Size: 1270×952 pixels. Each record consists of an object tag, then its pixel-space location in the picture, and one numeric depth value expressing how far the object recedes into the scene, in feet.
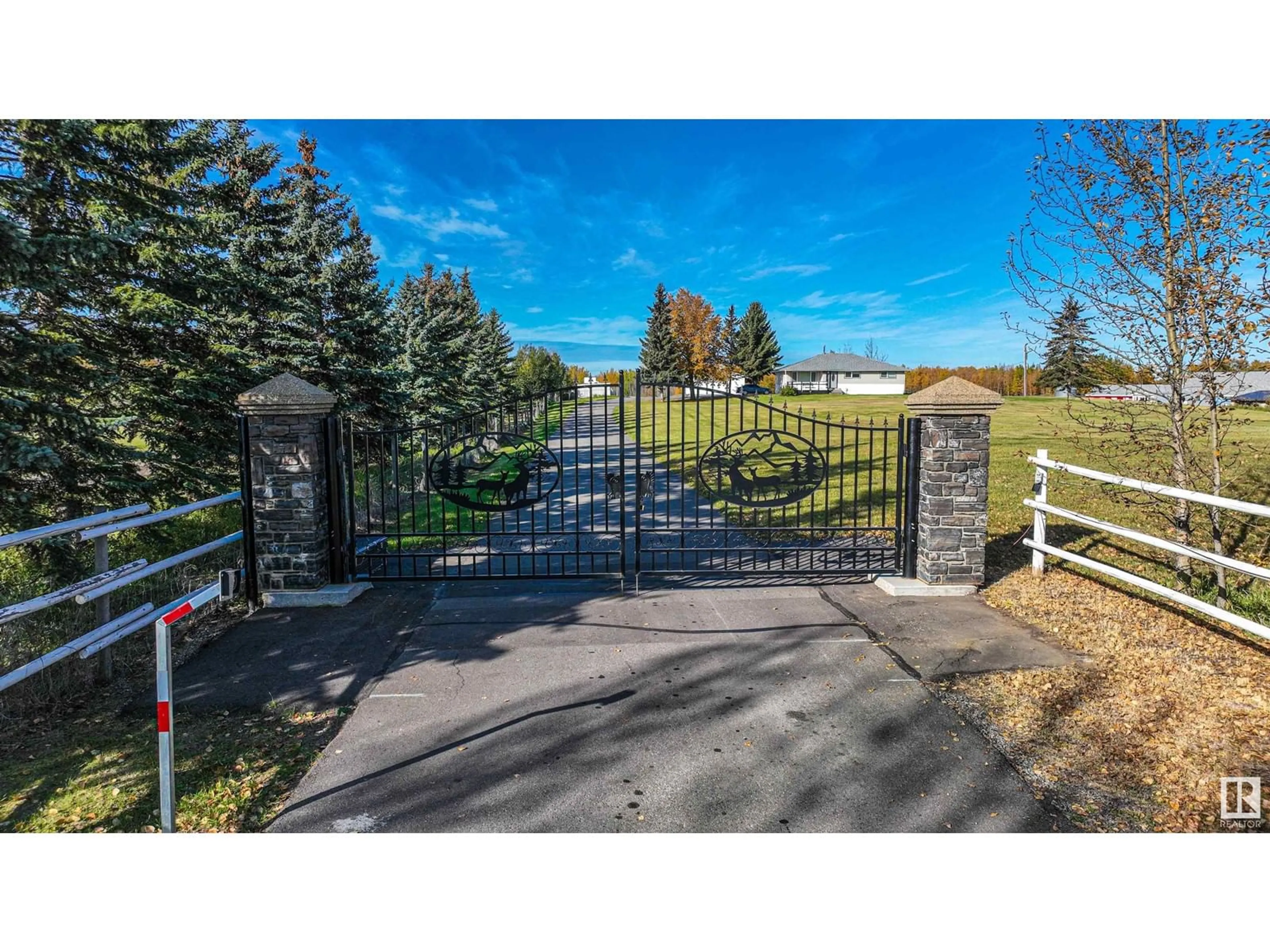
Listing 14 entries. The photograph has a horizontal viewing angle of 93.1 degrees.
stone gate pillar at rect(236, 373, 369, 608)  18.47
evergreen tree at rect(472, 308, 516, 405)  82.33
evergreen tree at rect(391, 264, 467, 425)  50.29
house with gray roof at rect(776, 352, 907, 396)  226.58
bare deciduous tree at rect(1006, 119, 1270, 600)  16.05
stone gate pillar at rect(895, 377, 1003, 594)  18.92
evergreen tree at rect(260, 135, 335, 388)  34.65
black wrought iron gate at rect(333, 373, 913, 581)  19.63
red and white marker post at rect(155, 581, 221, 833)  8.23
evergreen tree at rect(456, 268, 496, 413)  70.23
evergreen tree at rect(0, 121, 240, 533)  16.81
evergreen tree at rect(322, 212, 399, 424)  36.86
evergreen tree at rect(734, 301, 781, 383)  179.52
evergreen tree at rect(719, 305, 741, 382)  184.85
